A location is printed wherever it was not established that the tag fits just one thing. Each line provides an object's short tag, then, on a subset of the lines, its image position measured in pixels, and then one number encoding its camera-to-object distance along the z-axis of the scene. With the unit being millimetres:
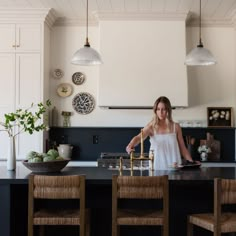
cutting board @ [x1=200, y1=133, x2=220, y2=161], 5242
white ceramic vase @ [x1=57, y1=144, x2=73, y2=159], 5172
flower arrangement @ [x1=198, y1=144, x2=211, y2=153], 5105
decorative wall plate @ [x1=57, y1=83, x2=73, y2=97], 5391
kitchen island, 2777
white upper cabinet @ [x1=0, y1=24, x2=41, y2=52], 4977
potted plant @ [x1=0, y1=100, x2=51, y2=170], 3156
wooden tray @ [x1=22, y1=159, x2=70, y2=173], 2990
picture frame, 5332
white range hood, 5012
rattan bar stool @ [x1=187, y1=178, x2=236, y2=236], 2512
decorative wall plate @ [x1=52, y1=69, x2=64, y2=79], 5406
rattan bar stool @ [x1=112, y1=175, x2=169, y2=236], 2559
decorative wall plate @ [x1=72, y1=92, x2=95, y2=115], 5395
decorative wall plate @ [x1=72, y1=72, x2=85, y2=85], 5402
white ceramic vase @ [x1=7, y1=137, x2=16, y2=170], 3184
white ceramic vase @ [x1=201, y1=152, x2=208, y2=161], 5090
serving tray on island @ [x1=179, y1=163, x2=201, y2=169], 3309
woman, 3541
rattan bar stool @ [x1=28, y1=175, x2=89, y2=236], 2574
